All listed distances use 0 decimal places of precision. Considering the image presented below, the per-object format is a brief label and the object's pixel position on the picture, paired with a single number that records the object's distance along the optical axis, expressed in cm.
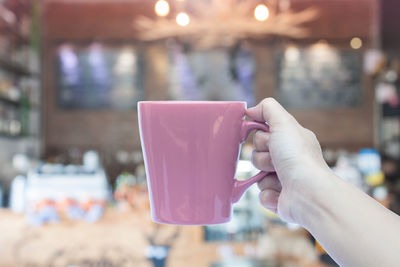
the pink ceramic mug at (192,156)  44
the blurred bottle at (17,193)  259
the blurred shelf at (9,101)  461
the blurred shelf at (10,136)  464
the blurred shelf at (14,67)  470
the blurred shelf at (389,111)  491
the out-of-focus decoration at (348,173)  315
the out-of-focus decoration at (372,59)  554
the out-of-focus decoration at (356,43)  586
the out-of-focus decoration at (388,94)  474
